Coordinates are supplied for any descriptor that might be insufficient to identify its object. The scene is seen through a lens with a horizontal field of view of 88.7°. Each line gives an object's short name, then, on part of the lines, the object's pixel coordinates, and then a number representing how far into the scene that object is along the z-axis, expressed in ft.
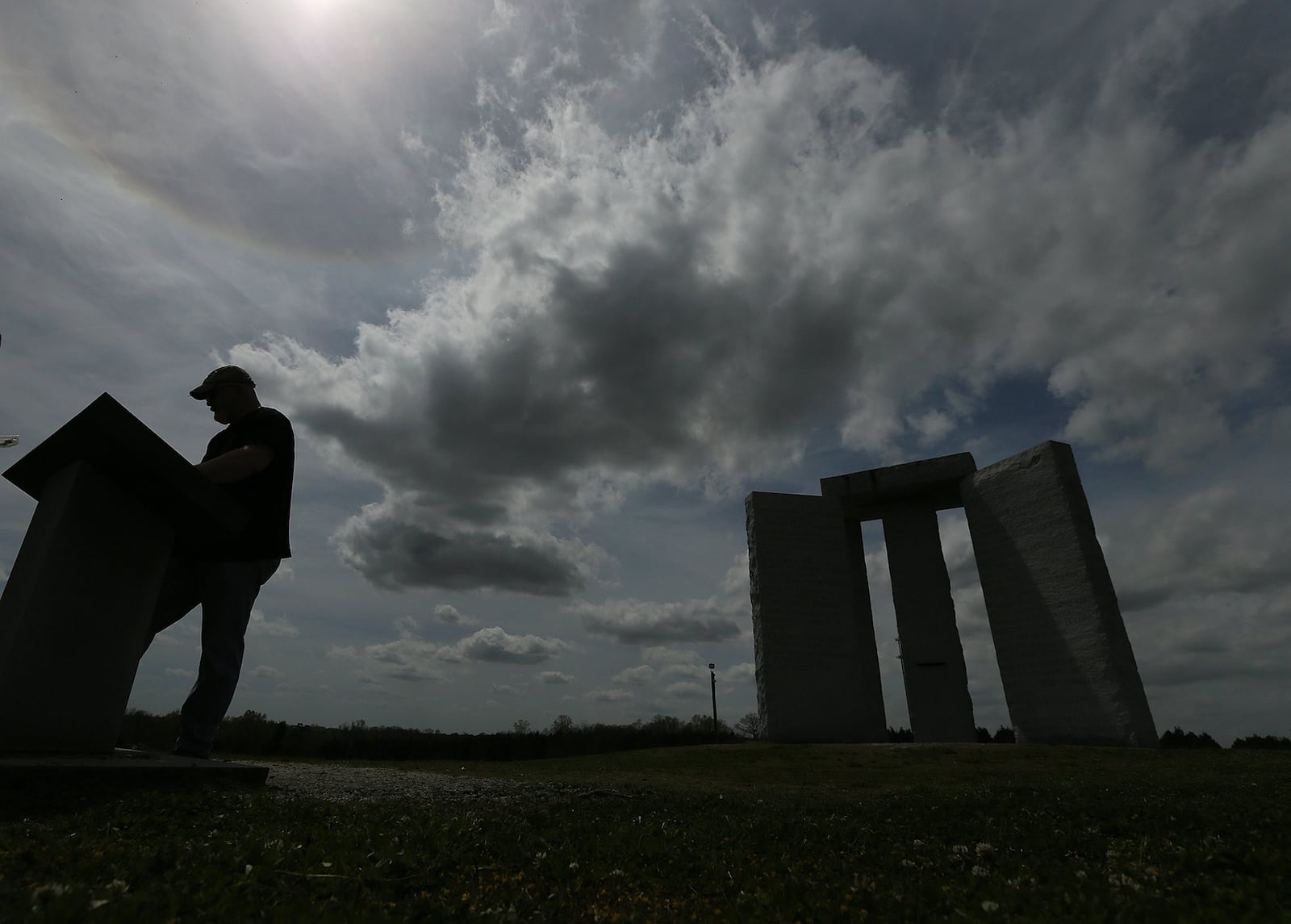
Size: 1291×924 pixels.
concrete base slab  10.60
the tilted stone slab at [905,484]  65.57
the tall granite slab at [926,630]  62.59
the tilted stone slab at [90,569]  12.16
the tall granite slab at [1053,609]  50.96
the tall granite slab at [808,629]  59.77
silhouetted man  14.43
